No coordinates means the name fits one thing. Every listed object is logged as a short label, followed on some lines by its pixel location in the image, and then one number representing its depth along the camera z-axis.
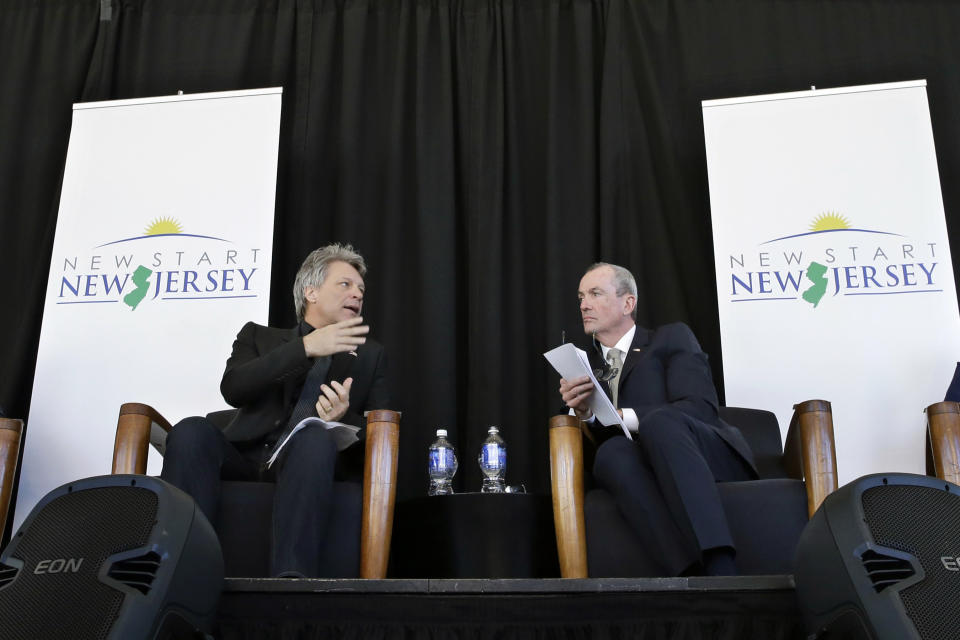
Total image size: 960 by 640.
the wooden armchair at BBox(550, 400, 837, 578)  2.41
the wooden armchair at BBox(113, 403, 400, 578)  2.45
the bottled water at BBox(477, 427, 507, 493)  3.11
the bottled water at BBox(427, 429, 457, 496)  3.12
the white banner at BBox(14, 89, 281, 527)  3.55
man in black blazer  2.34
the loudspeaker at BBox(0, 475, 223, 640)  1.33
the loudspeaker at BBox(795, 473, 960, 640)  1.30
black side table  2.60
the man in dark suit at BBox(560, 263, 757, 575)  2.24
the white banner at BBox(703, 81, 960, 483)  3.38
